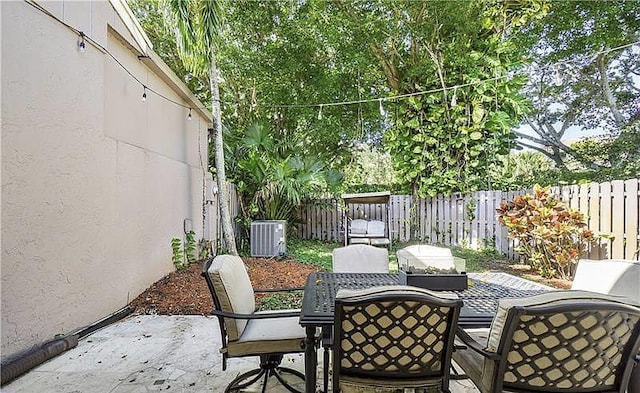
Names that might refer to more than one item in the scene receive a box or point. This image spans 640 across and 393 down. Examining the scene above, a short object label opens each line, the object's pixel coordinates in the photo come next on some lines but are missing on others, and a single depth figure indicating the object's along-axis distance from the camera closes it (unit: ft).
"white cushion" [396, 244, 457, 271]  8.30
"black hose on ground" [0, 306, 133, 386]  8.37
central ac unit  24.84
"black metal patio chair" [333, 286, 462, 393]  5.32
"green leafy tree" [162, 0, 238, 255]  17.85
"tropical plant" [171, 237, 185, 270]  18.94
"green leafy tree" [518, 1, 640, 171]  27.84
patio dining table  6.19
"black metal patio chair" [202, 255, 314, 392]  7.32
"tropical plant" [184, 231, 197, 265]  20.63
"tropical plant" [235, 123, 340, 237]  25.57
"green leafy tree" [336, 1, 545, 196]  26.09
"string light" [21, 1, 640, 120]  10.31
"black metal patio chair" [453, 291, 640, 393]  4.88
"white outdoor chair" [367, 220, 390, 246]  27.13
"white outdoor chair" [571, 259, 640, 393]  7.50
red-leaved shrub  16.35
